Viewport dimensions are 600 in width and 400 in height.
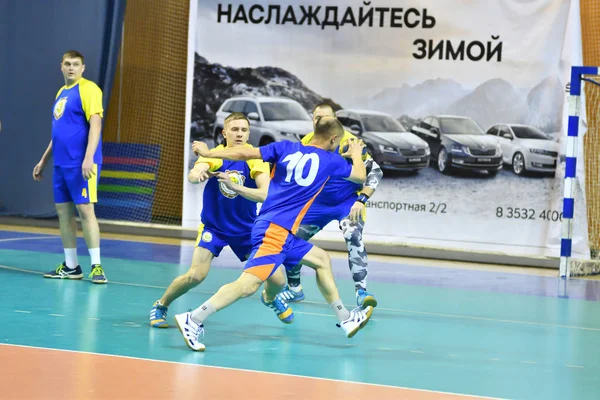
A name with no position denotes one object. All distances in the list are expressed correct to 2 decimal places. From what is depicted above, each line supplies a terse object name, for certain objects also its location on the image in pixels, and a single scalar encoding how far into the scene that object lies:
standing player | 15.04
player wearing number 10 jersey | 10.17
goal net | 19.90
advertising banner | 20.68
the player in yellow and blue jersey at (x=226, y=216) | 11.28
